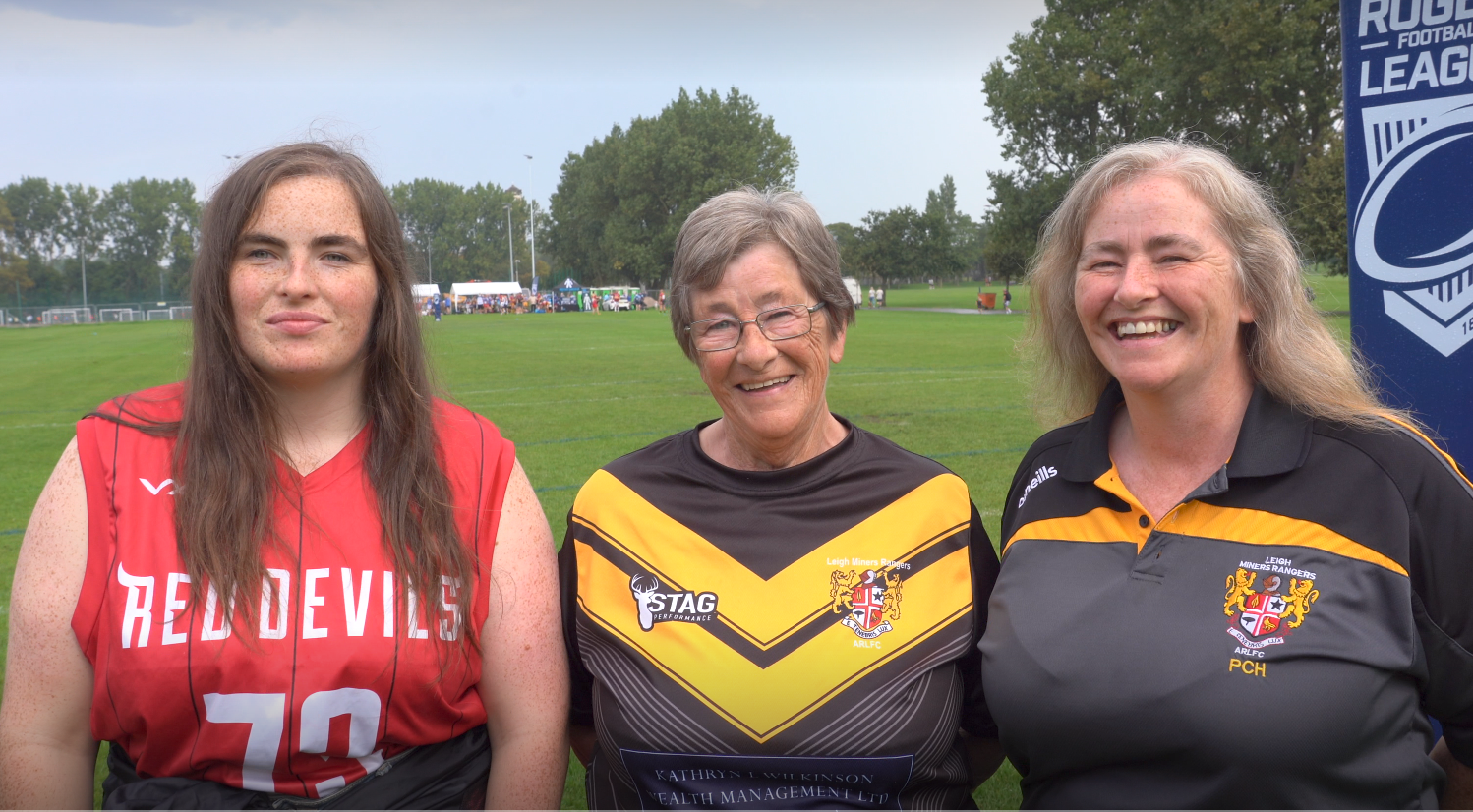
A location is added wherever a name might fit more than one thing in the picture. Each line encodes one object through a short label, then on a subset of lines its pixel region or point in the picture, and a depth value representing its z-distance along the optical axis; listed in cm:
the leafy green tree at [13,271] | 7188
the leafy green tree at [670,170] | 7600
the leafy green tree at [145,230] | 8081
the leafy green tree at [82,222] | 8638
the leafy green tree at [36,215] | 8469
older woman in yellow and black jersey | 240
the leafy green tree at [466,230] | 10919
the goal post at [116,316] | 6969
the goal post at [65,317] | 6700
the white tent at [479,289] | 7394
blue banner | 315
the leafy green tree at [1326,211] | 3162
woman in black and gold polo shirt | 206
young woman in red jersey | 226
